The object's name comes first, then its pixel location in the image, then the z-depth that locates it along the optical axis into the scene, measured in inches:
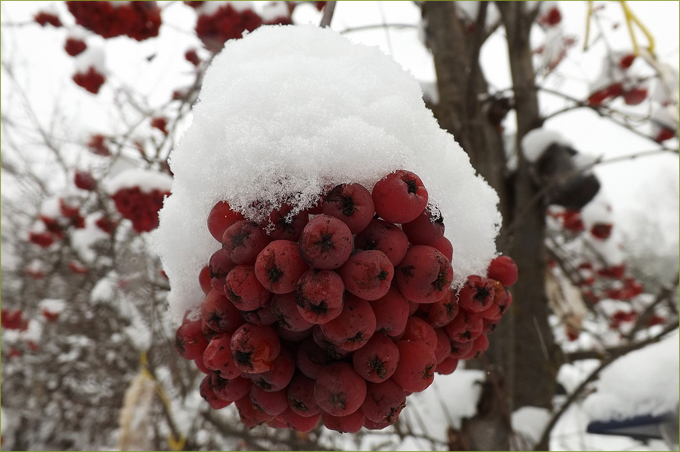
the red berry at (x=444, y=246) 6.1
